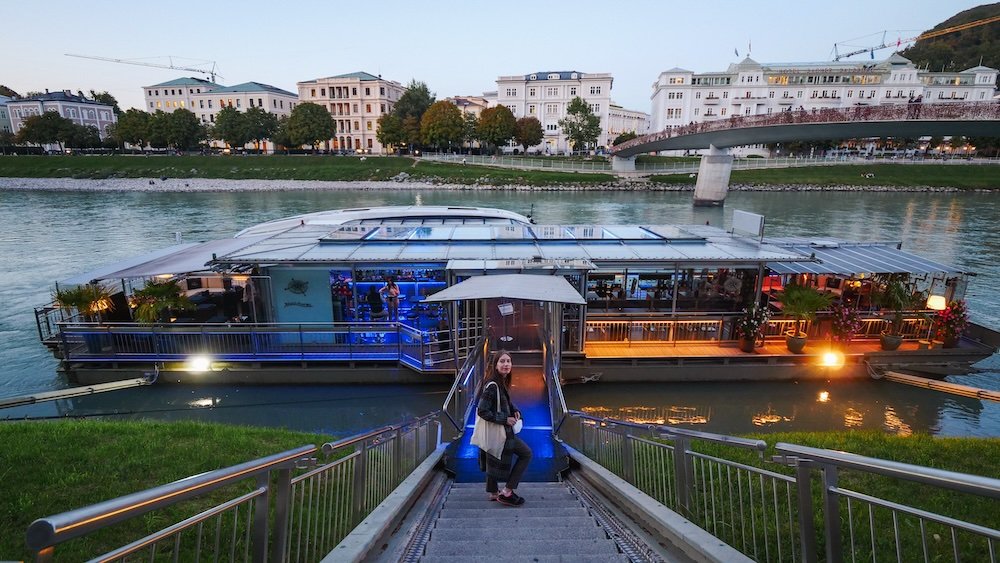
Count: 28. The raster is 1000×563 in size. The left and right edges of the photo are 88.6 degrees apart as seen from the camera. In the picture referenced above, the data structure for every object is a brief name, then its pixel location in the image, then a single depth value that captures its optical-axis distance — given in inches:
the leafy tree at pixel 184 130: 3730.3
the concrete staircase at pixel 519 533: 167.2
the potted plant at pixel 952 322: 526.0
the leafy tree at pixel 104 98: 6048.2
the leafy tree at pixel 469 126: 3681.1
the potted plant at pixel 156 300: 525.3
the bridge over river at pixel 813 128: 1459.2
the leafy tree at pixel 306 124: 3715.6
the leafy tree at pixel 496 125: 3641.7
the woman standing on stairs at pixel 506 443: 227.9
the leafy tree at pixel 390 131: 3732.8
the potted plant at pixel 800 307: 519.8
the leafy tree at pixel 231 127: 3779.5
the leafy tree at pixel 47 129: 3885.3
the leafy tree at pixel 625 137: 4573.1
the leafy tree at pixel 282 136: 3786.7
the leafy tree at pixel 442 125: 3590.1
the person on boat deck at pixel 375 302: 597.3
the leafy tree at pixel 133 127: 3769.7
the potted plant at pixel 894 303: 530.3
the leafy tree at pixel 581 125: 3725.4
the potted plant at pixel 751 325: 525.0
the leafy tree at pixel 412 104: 4183.1
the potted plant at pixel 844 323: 524.7
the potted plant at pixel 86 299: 514.9
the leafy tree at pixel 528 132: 3870.6
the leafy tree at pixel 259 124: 3814.0
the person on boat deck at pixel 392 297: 577.3
